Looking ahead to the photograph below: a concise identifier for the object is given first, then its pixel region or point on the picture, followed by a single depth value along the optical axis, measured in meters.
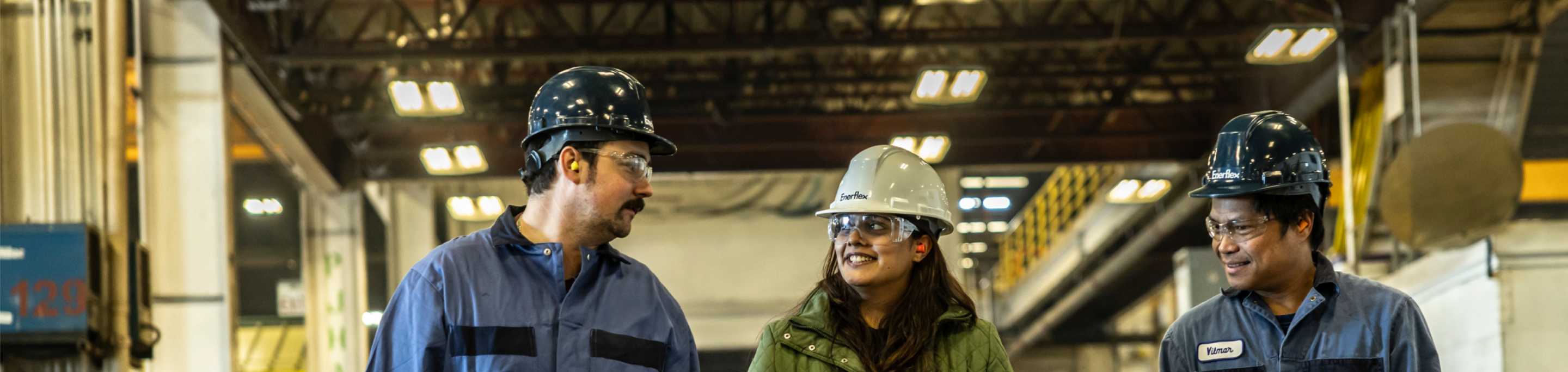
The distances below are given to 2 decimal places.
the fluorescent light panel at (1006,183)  33.31
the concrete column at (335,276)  17.00
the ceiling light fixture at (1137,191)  19.20
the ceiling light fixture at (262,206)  21.59
